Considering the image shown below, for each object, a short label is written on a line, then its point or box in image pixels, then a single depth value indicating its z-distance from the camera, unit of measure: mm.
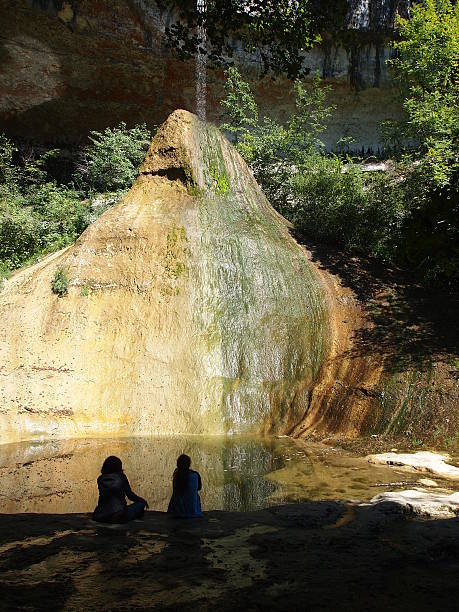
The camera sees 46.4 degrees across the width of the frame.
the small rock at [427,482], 6525
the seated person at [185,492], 4828
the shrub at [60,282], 11914
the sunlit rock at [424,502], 4879
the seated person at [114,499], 4617
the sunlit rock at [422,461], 7093
